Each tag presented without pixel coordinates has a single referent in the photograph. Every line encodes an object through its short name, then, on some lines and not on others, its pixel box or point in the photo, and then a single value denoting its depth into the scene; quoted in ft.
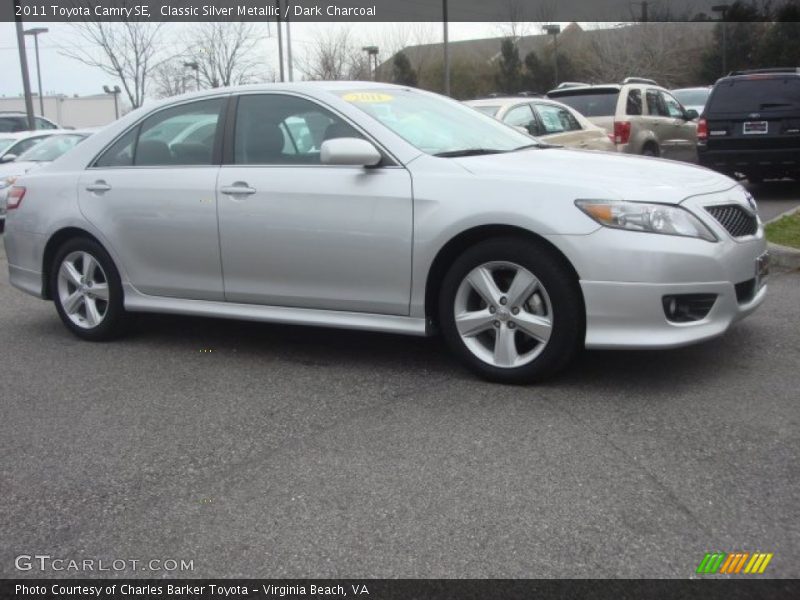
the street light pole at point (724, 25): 120.91
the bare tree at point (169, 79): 92.10
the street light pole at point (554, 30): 118.01
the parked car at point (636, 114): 40.75
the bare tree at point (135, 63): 79.71
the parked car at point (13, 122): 65.32
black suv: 37.32
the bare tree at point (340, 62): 112.78
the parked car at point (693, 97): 66.95
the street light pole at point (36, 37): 96.43
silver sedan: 13.91
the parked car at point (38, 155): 43.52
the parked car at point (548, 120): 34.68
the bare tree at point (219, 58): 91.15
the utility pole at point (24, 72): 65.10
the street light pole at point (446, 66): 74.95
